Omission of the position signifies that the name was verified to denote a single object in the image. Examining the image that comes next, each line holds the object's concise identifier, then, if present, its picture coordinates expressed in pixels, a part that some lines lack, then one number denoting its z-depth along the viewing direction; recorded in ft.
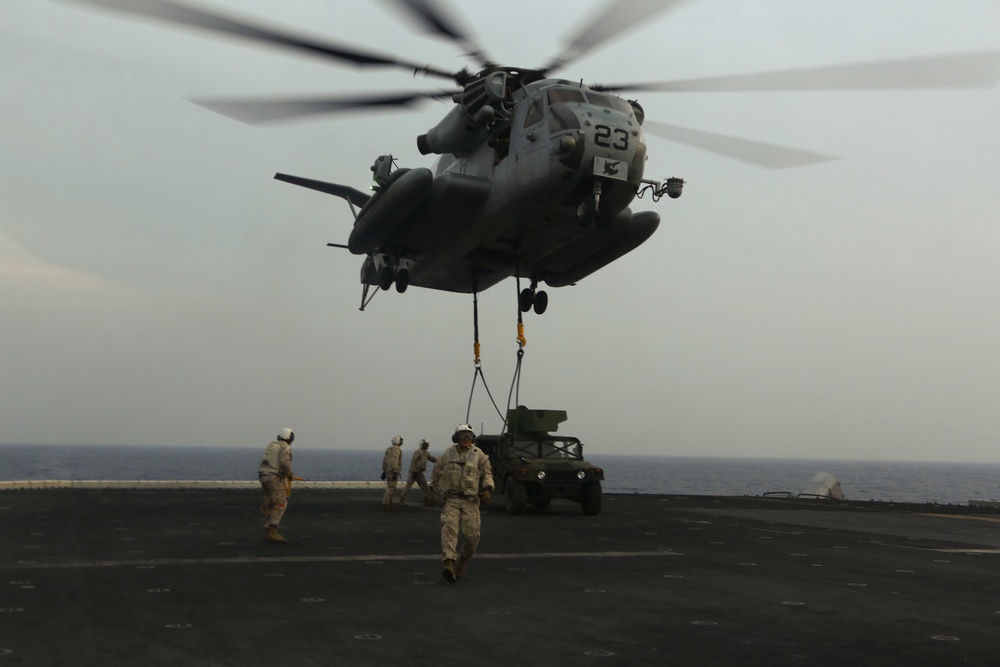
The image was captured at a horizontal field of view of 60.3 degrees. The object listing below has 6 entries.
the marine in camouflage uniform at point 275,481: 44.78
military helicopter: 52.90
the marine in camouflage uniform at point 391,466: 64.13
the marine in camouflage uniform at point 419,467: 65.26
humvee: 62.23
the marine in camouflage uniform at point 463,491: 33.01
